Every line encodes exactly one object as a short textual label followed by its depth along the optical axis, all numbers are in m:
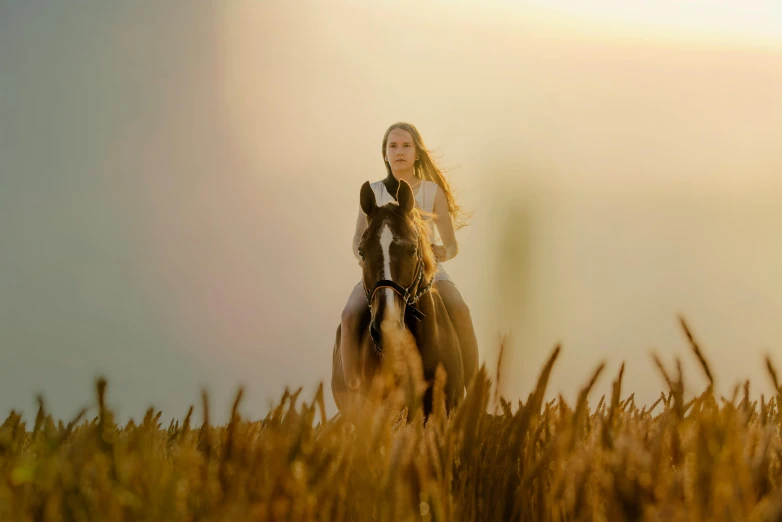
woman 13.26
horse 11.61
